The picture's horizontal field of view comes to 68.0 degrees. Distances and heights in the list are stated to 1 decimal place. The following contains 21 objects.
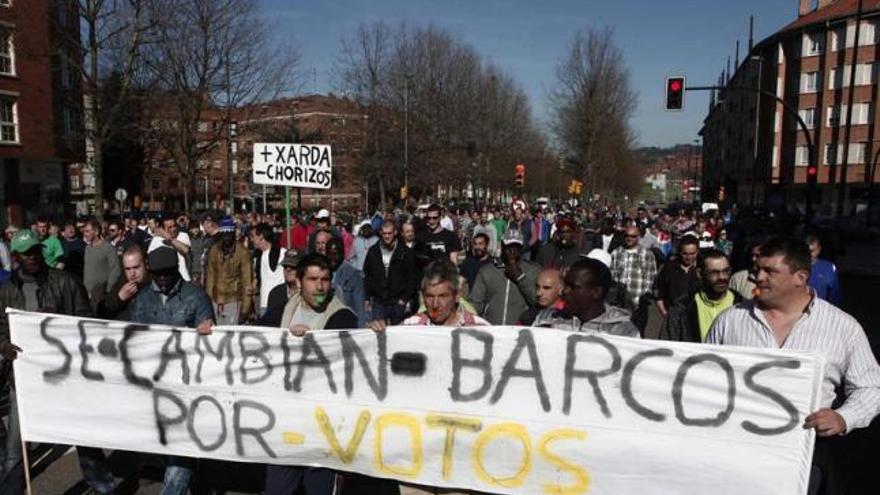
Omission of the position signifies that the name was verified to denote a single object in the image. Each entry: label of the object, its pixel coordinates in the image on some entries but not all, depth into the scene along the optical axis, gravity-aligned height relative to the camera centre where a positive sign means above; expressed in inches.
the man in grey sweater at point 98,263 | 297.9 -41.0
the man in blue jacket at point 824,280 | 227.9 -32.7
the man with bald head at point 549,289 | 157.9 -25.9
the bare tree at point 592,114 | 1951.3 +207.2
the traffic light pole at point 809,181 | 678.0 +5.2
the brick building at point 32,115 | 1019.3 +98.0
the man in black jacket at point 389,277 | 276.7 -41.8
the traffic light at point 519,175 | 1271.3 +10.8
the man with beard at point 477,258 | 287.1 -34.9
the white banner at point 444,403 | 119.7 -46.4
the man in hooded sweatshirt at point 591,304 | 128.7 -24.2
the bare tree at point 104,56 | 798.5 +149.0
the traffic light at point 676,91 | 690.1 +98.0
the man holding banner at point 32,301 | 153.7 -31.2
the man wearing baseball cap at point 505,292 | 224.4 -38.2
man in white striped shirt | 108.7 -25.7
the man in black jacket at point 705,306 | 179.6 -34.0
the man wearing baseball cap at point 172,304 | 149.8 -31.1
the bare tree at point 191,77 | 892.6 +137.8
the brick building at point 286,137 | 1075.9 +74.6
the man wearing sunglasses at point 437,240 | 301.6 -29.2
